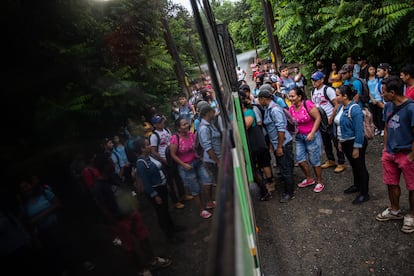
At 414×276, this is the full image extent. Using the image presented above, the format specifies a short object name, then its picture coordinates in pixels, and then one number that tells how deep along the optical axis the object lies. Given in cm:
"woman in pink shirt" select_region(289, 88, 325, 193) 369
